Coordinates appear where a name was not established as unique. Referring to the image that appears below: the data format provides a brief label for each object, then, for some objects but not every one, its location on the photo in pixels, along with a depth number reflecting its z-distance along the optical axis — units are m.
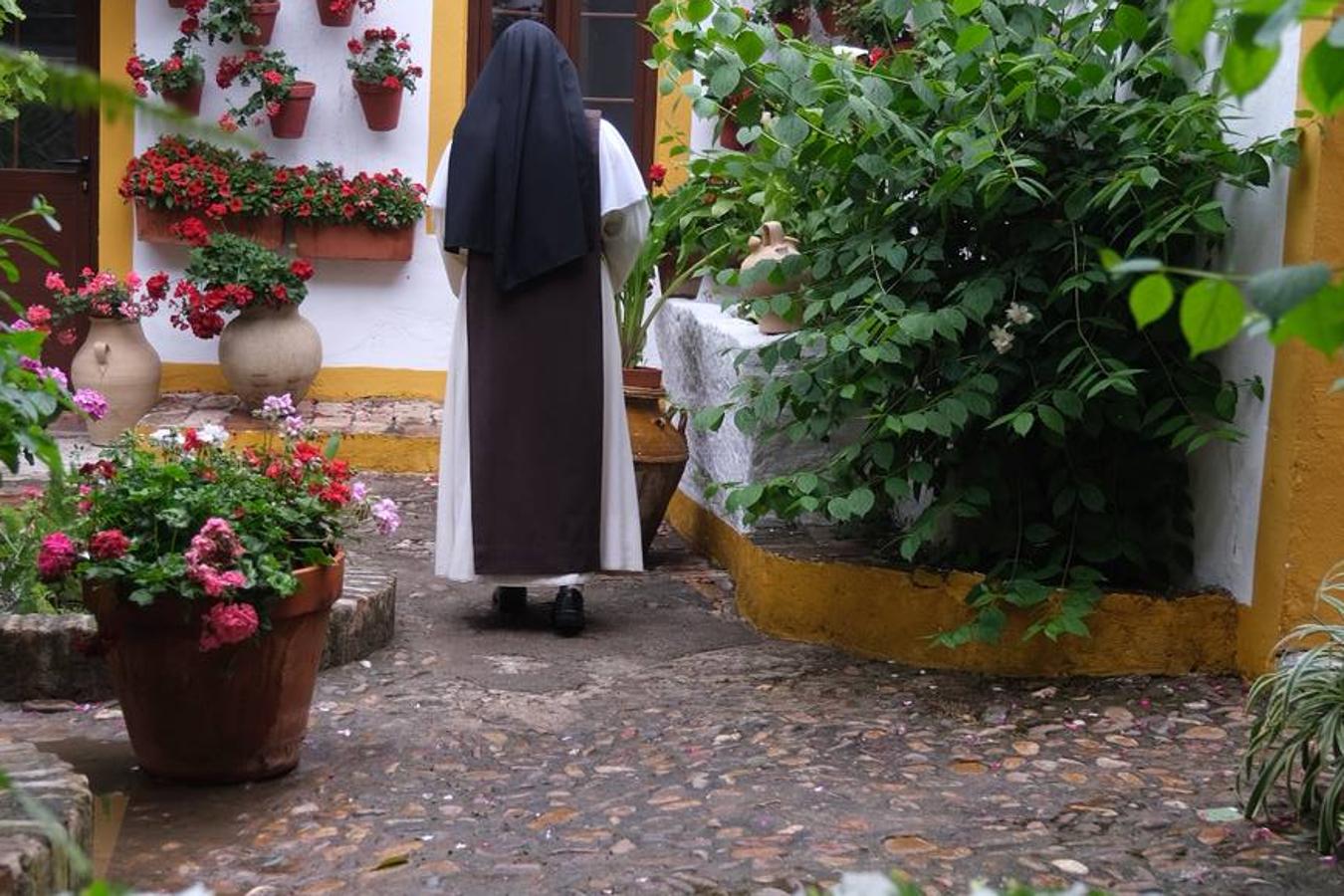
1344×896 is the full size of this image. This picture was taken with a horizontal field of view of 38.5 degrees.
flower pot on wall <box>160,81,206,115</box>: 8.91
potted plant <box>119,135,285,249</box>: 8.74
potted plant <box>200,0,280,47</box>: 8.78
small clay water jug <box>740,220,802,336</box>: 6.20
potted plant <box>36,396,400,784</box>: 4.04
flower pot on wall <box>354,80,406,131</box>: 8.92
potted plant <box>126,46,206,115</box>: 8.80
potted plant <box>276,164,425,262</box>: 8.91
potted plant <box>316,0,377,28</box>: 8.81
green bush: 4.94
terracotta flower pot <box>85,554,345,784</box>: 4.13
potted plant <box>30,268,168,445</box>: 8.28
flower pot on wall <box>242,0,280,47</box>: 8.80
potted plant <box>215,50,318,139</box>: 8.80
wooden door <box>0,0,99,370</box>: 9.09
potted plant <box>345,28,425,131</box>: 8.88
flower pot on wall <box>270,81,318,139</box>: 8.87
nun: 5.79
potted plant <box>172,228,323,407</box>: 8.33
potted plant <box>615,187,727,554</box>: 6.74
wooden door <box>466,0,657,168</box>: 9.19
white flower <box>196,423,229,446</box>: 4.46
